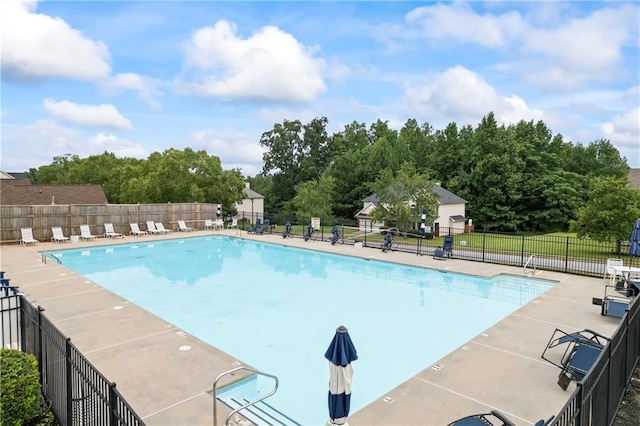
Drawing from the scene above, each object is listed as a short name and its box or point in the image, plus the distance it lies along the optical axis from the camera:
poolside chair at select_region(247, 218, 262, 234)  23.34
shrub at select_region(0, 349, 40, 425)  3.98
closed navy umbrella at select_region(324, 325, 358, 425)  4.11
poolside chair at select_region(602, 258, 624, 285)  10.54
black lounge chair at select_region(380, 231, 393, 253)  17.72
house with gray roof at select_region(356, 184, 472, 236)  29.90
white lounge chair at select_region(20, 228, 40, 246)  18.51
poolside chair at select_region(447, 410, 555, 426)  4.01
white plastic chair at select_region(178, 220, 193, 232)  23.81
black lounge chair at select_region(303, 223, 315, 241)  20.90
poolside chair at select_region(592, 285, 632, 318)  8.56
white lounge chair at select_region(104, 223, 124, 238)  21.07
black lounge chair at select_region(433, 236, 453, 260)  15.84
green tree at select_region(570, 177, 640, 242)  17.66
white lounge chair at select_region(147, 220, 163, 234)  22.64
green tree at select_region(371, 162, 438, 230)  25.39
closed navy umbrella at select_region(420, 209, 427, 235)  19.52
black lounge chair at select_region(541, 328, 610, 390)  5.40
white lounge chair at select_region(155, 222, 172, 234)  22.94
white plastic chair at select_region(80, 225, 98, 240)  20.12
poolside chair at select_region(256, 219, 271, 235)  23.08
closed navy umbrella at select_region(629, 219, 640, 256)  8.80
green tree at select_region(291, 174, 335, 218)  32.84
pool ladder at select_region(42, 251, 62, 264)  14.40
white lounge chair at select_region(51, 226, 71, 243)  19.36
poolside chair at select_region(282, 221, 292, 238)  21.57
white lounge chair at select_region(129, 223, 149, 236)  22.03
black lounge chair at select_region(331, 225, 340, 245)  19.58
